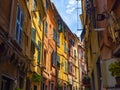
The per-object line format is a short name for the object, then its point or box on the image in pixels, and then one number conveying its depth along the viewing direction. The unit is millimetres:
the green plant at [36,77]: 15499
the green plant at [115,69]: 5914
